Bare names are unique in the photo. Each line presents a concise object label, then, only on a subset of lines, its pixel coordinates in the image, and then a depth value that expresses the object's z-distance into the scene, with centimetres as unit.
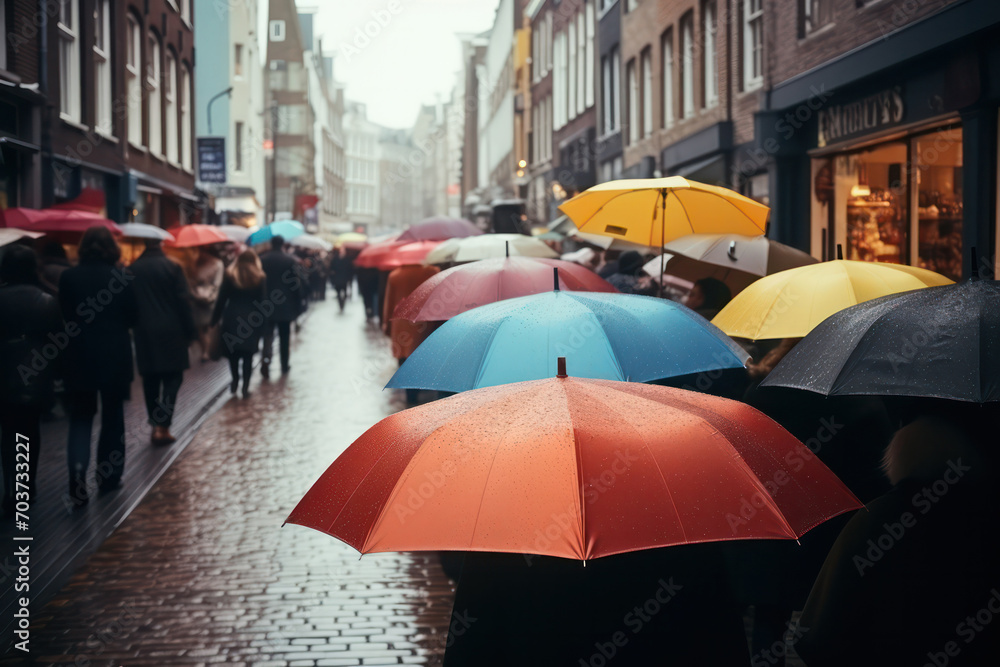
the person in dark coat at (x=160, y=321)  941
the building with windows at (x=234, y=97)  3944
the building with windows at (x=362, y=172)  11444
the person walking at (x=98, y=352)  758
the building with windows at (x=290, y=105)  6397
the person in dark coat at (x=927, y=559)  268
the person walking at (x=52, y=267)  1057
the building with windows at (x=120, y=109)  1666
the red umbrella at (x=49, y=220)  1241
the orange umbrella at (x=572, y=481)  219
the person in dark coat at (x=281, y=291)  1493
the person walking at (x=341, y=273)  3395
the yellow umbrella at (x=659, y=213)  744
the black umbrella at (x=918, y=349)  279
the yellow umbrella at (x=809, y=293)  466
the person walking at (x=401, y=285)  1142
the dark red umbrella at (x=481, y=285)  611
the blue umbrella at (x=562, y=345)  389
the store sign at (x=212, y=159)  2988
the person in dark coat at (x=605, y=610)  254
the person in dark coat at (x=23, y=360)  689
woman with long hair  1332
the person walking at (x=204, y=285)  1712
